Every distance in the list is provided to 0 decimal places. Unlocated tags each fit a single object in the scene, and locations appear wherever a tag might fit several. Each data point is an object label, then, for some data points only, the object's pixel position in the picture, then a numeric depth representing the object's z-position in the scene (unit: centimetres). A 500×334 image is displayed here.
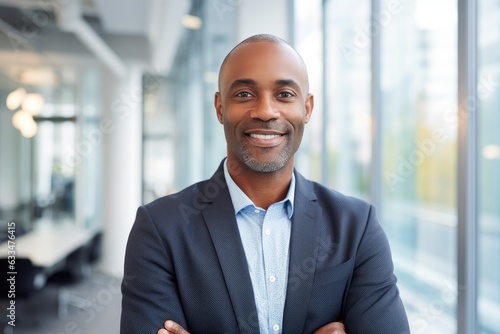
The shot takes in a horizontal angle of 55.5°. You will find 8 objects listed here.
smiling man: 116
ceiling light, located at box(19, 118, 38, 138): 529
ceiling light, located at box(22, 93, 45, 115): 522
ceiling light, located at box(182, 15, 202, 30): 492
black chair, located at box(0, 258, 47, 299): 398
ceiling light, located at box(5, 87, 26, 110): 509
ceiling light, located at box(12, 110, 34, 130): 516
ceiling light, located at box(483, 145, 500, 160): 185
